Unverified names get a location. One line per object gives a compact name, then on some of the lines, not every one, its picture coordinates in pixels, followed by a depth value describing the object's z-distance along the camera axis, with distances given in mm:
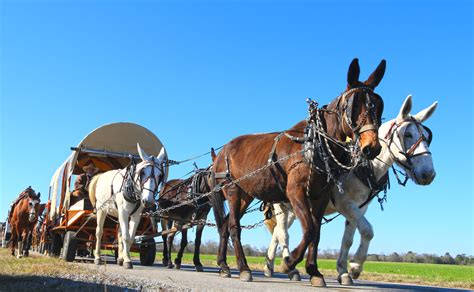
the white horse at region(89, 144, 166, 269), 12273
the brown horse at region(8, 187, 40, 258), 17906
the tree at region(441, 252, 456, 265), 75062
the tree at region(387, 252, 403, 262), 77000
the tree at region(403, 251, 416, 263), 76062
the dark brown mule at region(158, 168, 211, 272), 14211
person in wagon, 15227
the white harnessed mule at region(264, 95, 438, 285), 8383
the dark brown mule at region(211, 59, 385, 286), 7457
